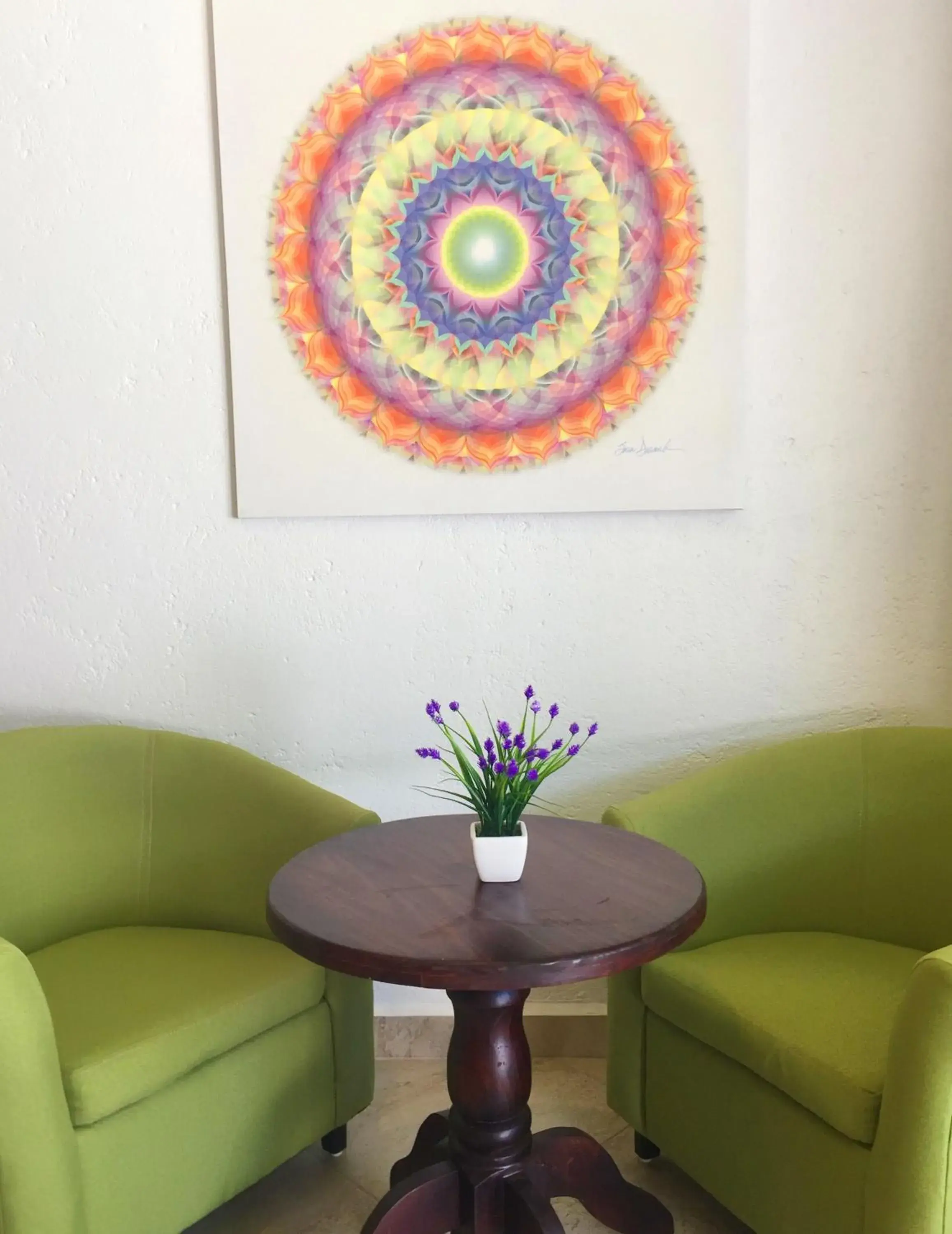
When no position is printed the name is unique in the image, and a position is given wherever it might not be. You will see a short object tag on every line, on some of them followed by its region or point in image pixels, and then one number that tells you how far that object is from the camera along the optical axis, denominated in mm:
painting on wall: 2301
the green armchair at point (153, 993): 1597
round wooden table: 1509
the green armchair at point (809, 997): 1480
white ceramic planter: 1748
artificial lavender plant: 1757
